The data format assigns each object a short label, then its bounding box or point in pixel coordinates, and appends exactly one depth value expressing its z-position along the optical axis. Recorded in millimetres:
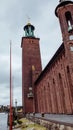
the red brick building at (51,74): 21141
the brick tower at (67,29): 20108
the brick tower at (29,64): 42444
